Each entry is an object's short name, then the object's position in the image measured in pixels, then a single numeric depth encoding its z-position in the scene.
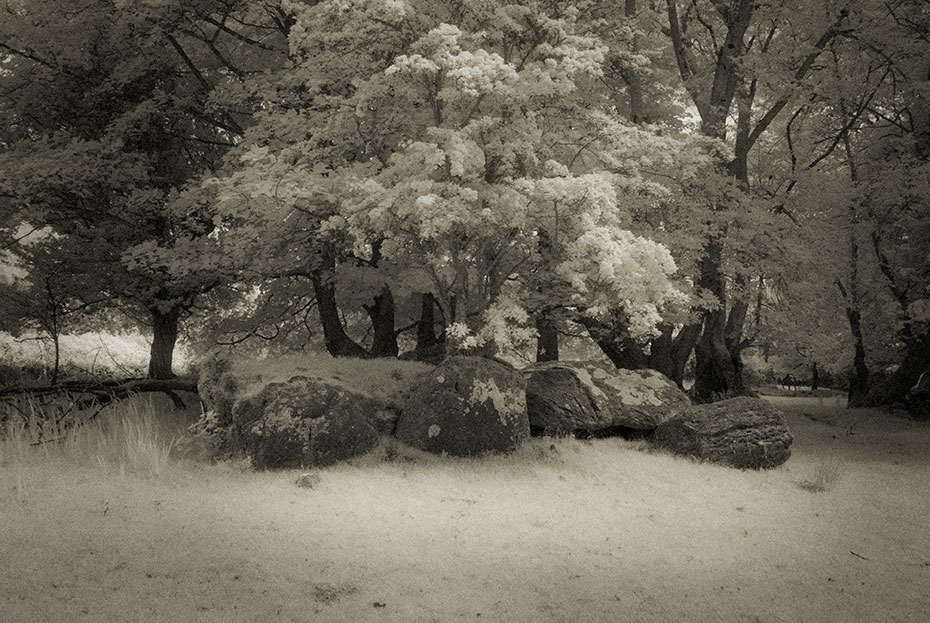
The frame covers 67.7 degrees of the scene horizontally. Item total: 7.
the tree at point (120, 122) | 13.63
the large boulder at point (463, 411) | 9.97
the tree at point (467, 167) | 9.40
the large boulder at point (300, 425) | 8.95
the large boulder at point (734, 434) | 10.72
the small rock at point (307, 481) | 8.13
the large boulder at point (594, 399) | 11.77
